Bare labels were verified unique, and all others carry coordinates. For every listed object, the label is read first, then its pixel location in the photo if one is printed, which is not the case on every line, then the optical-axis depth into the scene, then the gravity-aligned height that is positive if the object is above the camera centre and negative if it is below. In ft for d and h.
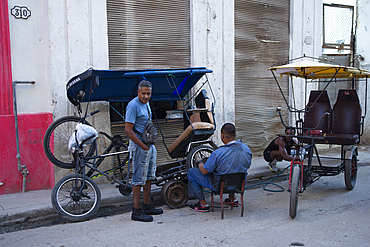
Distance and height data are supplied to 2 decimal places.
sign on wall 19.06 +5.25
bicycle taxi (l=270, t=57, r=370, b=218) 15.79 -2.09
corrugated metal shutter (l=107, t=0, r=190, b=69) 22.56 +4.79
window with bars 34.17 +7.28
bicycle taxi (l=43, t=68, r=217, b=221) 14.80 -2.47
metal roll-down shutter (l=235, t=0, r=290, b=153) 28.17 +3.00
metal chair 14.44 -3.88
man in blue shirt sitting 14.30 -2.84
